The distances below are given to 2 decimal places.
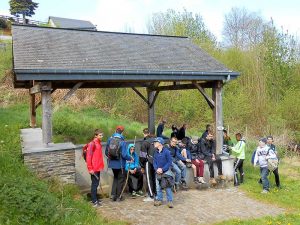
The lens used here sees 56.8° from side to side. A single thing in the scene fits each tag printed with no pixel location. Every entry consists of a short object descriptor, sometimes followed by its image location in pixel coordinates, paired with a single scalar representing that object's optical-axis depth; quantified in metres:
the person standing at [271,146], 7.43
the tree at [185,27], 19.37
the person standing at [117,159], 6.10
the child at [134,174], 6.38
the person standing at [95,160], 5.90
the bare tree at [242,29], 26.25
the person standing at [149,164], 6.35
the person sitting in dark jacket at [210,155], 7.49
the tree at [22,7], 38.89
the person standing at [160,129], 9.48
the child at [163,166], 5.90
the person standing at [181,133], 9.27
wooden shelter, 6.24
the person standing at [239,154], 7.68
